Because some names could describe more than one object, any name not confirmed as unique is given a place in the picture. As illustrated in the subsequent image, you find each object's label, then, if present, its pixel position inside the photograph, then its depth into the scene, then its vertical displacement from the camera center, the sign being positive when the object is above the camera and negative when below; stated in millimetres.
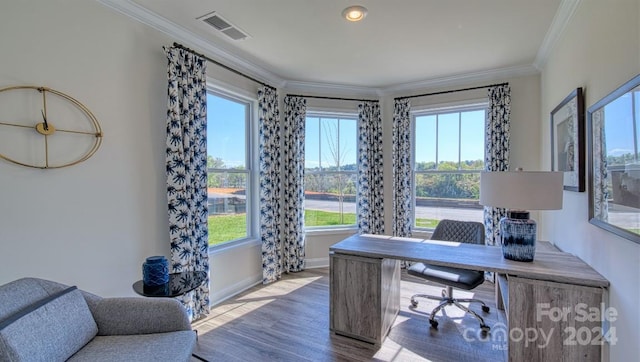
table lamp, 1908 -118
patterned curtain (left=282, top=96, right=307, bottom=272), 4242 +58
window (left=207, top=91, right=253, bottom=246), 3385 +167
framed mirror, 1349 +97
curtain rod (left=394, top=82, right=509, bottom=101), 3852 +1226
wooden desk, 1773 -720
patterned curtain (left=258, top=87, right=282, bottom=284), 3865 +41
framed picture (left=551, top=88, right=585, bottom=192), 2074 +319
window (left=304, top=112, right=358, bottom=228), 4562 +184
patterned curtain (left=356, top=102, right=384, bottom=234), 4496 +200
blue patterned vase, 2131 -640
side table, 2047 -748
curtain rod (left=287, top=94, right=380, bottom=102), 4424 +1222
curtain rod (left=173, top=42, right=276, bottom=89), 2702 +1247
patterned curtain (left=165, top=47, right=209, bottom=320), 2631 +119
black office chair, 2672 -858
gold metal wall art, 1802 +348
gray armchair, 1363 -758
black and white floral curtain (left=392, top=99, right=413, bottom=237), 4359 +184
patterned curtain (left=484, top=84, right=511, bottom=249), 3764 +507
